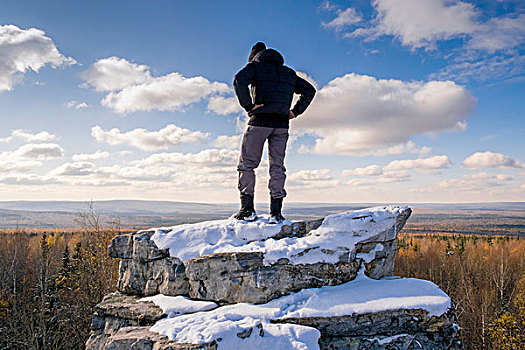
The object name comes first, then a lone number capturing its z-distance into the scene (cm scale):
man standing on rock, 704
